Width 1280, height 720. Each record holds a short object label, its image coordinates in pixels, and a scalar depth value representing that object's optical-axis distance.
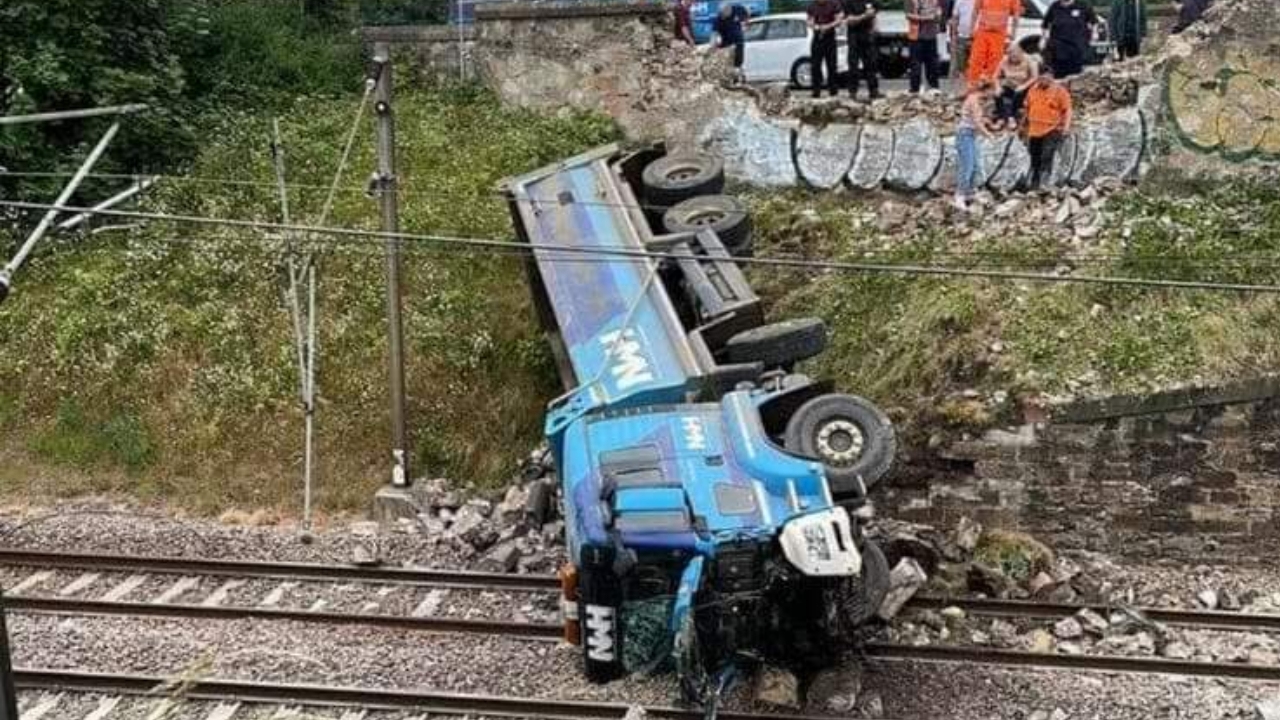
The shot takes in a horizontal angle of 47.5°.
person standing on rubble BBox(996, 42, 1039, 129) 16.52
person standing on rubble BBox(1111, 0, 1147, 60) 18.53
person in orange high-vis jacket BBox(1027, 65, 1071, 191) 16.12
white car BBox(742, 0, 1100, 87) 23.03
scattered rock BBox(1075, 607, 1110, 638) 11.48
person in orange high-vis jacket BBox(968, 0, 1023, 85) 16.98
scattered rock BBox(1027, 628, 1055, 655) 11.24
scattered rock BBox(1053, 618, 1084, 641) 11.43
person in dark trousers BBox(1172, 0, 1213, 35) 17.41
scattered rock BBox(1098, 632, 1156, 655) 11.19
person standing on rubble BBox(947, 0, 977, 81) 18.31
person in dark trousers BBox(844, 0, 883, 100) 18.38
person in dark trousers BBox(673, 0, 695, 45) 20.22
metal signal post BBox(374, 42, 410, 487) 12.84
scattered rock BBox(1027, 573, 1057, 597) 12.17
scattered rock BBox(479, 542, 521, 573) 12.48
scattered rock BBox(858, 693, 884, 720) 9.90
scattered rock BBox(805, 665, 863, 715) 9.95
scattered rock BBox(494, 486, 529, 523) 13.50
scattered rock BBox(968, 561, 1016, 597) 12.21
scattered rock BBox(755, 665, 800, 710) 9.82
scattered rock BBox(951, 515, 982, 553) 12.87
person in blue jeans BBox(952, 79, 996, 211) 16.25
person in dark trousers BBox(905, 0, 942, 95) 18.22
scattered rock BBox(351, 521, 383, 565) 12.52
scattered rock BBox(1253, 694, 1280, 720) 9.94
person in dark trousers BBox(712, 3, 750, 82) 20.27
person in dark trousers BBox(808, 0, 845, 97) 18.31
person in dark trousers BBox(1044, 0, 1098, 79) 17.23
